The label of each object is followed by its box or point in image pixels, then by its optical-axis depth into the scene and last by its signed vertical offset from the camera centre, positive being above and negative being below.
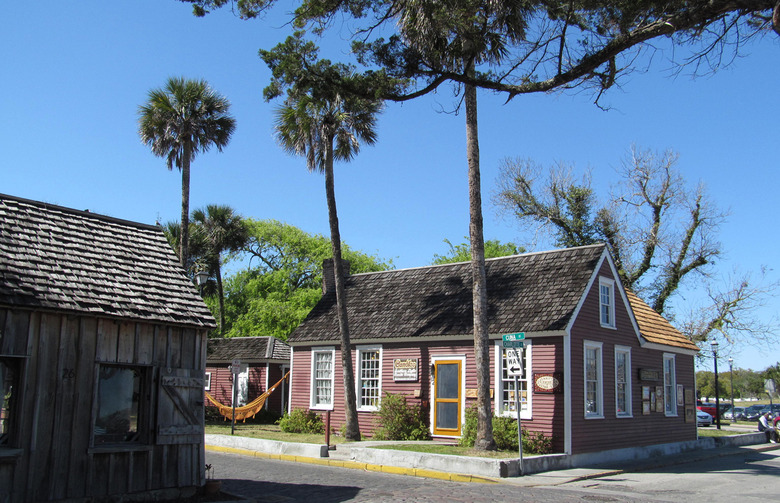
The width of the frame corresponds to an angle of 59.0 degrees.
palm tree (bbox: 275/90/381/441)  20.14 +6.98
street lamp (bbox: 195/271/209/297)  21.52 +2.67
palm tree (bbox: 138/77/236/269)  26.50 +9.16
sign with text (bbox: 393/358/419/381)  20.30 -0.13
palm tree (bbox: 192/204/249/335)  38.38 +7.28
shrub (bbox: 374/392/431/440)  19.78 -1.60
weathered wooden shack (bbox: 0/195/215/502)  8.88 -0.04
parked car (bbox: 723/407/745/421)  49.94 -3.17
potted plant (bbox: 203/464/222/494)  10.70 -1.92
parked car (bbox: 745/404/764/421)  49.84 -3.04
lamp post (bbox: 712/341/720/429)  31.91 +0.65
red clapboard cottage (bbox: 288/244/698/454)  17.64 +0.40
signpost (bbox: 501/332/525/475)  14.80 +0.22
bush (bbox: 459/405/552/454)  17.08 -1.78
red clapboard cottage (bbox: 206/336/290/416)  31.00 -0.32
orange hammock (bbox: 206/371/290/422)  26.39 -1.78
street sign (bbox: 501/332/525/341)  14.83 +0.63
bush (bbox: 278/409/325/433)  22.44 -1.93
